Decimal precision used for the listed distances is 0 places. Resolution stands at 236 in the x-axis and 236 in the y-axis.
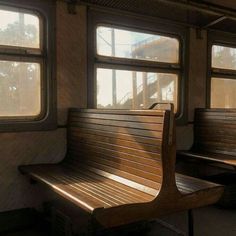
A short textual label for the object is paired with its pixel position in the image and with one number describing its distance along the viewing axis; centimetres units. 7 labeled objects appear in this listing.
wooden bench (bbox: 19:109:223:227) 197
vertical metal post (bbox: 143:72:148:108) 398
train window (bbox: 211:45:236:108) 461
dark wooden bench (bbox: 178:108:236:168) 374
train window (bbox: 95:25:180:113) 361
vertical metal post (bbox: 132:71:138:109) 387
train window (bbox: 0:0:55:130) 305
